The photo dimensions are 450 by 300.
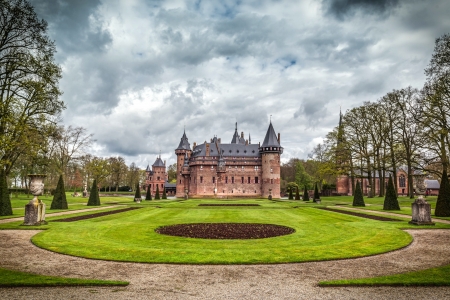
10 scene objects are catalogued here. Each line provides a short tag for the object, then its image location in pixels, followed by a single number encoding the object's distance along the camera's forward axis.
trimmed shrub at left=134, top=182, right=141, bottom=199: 39.44
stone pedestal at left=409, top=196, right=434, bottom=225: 15.48
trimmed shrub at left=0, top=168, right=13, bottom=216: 19.75
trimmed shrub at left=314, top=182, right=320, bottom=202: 38.31
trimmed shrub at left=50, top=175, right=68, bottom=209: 25.70
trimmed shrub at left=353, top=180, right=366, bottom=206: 30.06
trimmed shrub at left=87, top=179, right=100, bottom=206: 32.06
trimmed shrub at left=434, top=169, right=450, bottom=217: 18.86
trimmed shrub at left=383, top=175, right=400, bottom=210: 24.36
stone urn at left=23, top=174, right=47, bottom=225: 15.40
